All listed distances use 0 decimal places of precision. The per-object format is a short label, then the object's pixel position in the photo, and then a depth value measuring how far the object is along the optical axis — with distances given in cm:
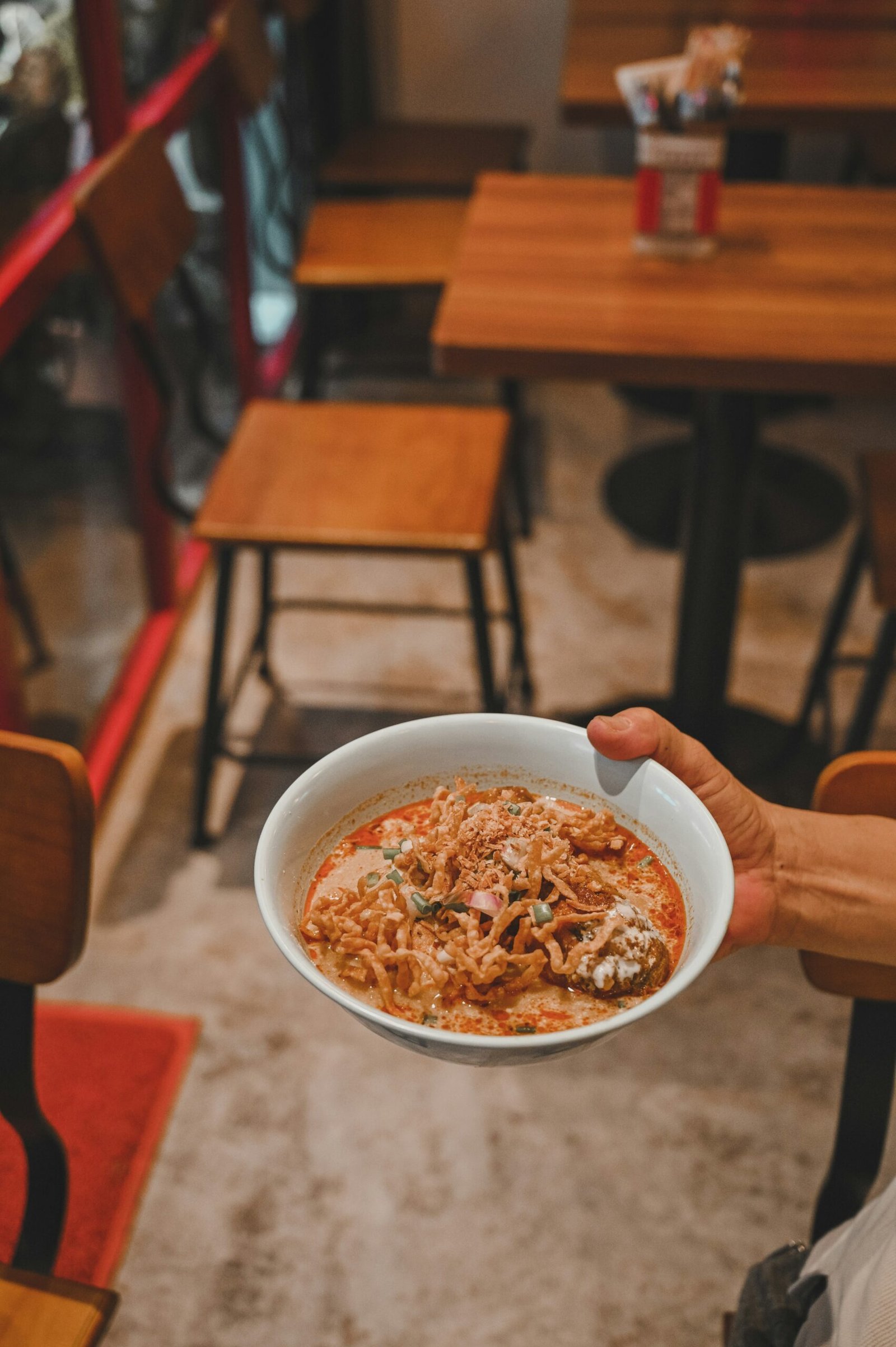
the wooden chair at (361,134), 315
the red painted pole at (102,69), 209
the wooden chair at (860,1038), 92
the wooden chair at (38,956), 87
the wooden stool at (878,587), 182
